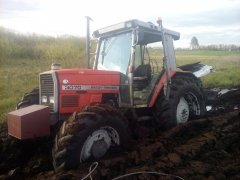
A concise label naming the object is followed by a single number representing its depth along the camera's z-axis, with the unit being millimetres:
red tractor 2949
